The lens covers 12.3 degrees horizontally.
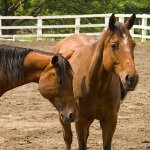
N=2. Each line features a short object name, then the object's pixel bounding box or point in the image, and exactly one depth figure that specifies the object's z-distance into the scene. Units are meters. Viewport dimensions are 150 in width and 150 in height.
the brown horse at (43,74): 6.67
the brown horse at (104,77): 6.91
